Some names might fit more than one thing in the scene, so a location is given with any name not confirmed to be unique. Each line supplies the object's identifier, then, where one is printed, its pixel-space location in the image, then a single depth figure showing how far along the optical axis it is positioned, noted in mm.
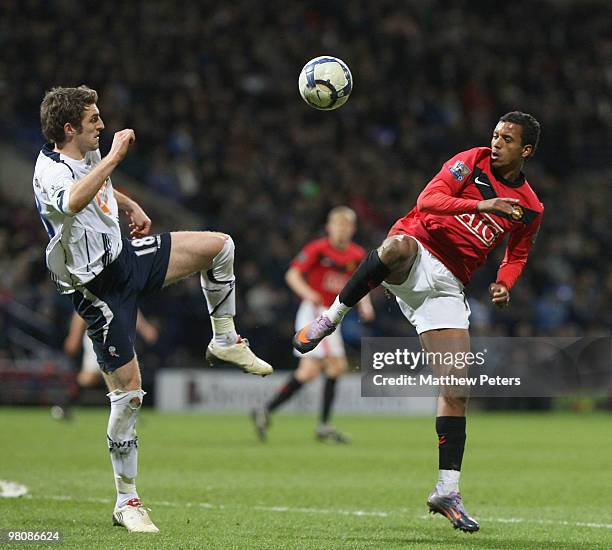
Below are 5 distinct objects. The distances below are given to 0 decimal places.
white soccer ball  15273
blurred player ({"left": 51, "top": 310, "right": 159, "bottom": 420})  31359
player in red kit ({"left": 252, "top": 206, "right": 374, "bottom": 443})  28328
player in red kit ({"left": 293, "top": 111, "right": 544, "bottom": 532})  14023
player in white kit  12992
